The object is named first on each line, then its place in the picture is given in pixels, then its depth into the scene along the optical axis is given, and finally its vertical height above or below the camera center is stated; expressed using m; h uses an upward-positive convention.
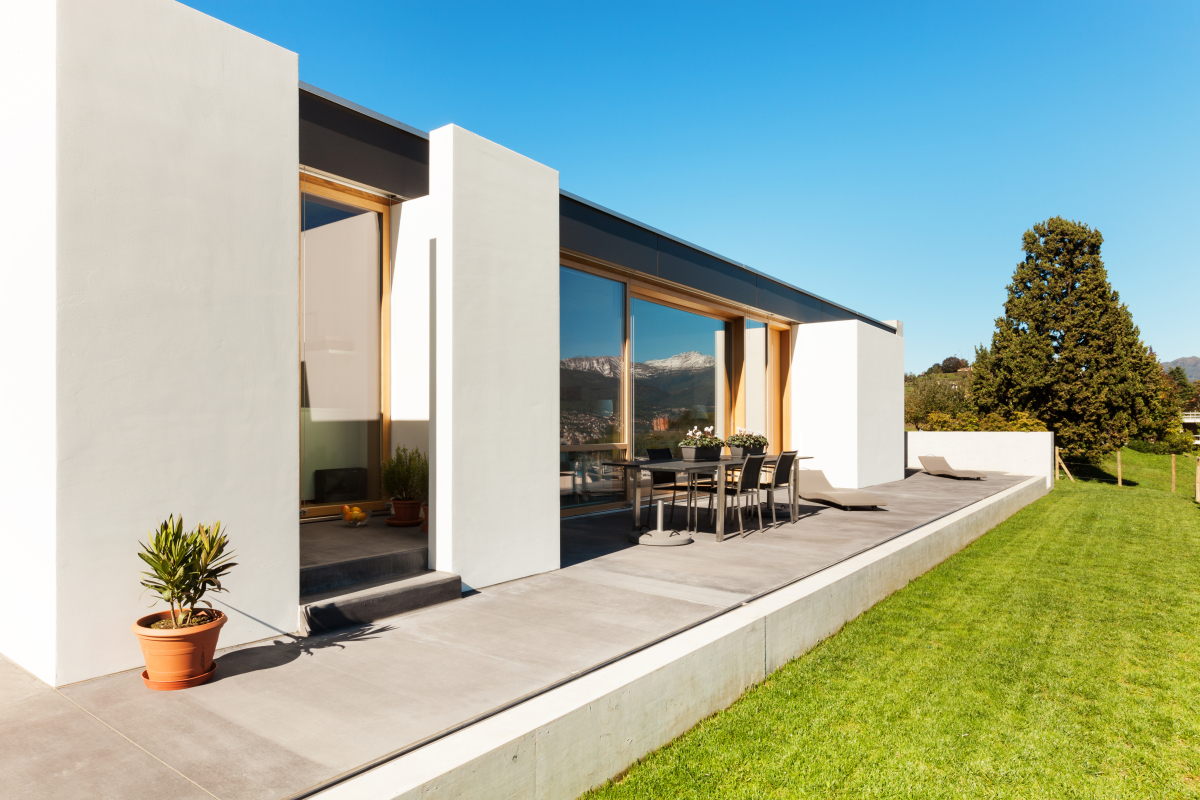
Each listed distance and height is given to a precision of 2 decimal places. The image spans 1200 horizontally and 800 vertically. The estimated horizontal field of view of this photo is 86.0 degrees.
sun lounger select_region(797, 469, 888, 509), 8.55 -1.19
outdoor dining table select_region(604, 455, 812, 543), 6.45 -0.57
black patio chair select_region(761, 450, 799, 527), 7.35 -0.71
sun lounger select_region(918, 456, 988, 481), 13.61 -1.28
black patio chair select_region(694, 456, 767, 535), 6.73 -0.70
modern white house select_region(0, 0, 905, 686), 2.91 +0.56
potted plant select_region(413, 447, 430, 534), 5.48 -0.57
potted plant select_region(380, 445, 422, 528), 5.47 -0.66
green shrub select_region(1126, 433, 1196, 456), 25.62 -1.68
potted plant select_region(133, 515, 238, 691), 2.79 -0.93
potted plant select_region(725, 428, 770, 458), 7.82 -0.39
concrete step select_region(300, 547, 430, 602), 3.93 -1.02
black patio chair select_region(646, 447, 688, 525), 7.80 -0.82
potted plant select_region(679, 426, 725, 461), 7.20 -0.41
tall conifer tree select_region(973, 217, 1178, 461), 20.95 +1.76
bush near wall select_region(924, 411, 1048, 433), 19.72 -0.43
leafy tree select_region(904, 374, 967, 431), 31.40 +0.57
